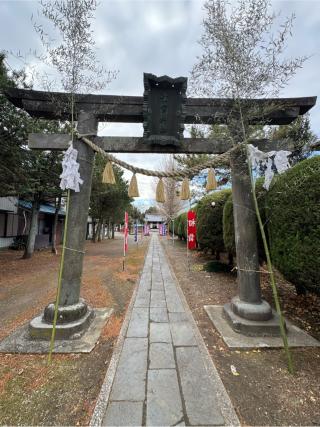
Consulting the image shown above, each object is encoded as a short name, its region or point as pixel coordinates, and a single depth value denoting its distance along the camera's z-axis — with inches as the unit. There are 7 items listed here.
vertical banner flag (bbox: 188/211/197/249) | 370.9
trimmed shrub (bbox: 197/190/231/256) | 355.6
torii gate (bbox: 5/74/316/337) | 154.2
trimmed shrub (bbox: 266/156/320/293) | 120.9
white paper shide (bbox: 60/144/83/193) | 146.8
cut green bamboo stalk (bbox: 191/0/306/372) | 144.6
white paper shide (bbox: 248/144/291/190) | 132.7
